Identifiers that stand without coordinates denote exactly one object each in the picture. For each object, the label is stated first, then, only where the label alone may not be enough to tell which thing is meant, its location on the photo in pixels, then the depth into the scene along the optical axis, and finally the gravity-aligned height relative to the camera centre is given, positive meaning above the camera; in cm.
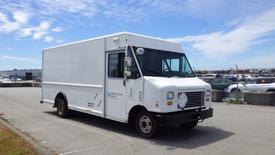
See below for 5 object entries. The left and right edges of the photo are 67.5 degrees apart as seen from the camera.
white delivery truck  538 -12
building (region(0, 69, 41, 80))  9880 +335
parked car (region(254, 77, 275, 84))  1632 -5
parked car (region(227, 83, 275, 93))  1417 -59
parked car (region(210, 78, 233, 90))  1896 -36
